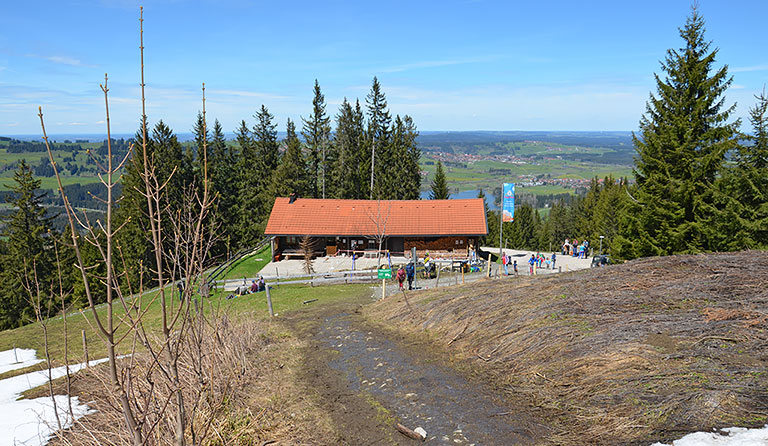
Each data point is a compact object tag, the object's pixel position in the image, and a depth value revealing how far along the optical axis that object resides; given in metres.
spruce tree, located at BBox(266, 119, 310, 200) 49.53
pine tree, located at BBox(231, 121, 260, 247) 54.88
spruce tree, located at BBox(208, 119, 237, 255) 56.25
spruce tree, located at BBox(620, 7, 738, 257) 23.11
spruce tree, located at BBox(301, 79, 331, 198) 54.50
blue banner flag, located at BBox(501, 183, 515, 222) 34.22
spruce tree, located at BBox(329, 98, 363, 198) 54.44
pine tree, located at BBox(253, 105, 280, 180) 56.44
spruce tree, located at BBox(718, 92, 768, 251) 21.59
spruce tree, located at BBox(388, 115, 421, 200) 51.75
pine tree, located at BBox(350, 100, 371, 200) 54.56
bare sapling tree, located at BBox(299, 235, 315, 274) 30.92
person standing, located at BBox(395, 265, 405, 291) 20.73
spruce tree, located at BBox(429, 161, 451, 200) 58.62
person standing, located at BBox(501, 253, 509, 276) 27.39
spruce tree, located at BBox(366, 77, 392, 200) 55.25
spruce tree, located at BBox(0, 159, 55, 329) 40.72
